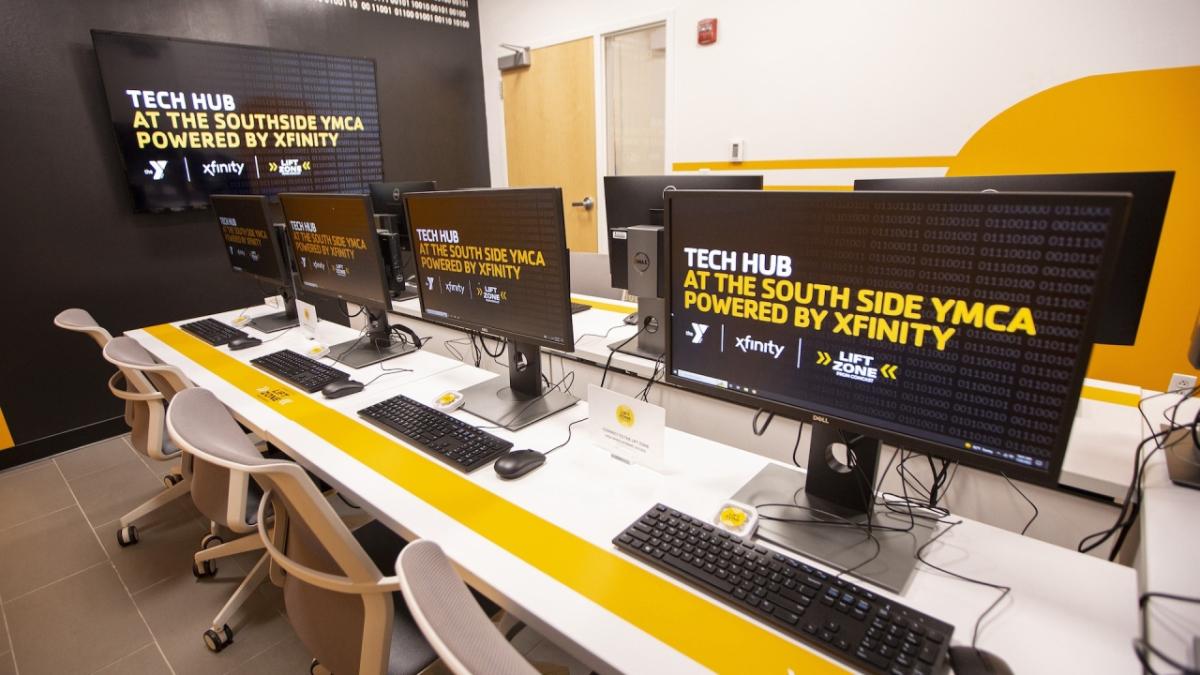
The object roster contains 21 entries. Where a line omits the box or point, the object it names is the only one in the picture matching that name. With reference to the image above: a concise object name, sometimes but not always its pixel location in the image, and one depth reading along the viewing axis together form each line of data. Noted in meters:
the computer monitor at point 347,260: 1.83
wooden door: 4.22
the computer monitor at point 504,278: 1.35
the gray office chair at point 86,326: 1.97
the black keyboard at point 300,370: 1.75
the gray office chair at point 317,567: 0.89
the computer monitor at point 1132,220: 1.15
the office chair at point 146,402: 1.65
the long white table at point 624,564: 0.77
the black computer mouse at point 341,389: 1.66
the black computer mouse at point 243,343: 2.16
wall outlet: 1.46
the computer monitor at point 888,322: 0.73
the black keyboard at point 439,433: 1.29
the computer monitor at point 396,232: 2.38
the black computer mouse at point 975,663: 0.69
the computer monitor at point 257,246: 2.30
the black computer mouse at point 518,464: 1.21
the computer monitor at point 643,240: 1.65
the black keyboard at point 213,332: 2.25
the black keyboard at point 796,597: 0.73
